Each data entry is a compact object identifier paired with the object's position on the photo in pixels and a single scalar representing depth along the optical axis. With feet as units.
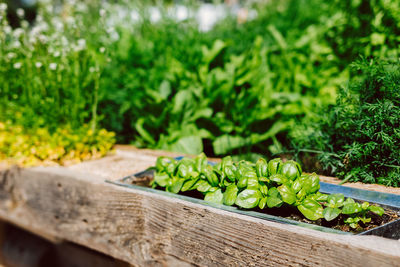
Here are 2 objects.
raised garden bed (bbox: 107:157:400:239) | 4.27
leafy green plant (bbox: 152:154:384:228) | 4.51
